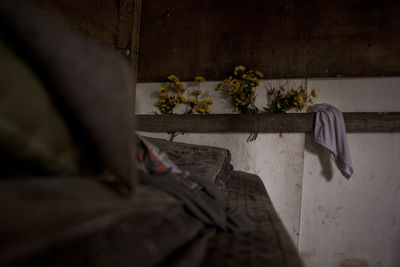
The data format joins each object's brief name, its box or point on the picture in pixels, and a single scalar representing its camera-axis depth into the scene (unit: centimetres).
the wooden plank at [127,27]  226
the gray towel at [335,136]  184
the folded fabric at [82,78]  28
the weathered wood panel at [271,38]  202
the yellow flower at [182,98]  227
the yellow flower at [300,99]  197
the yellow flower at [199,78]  222
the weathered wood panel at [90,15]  172
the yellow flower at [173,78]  224
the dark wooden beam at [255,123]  188
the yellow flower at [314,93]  198
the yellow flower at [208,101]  220
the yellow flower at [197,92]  225
